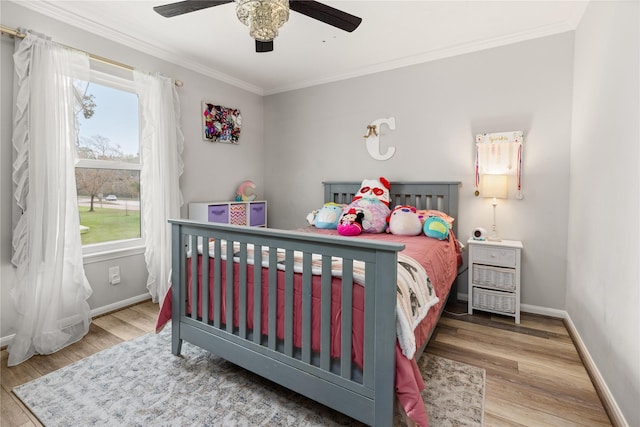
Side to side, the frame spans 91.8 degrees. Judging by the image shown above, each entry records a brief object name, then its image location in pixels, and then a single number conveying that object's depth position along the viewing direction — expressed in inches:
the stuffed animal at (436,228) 100.8
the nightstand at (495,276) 99.9
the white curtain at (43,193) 81.5
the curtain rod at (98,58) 78.7
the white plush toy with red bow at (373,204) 112.8
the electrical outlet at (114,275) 107.7
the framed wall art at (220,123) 137.4
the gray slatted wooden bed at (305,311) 48.3
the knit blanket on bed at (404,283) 48.6
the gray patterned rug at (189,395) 58.2
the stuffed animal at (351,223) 107.8
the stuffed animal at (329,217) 120.8
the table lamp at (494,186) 102.8
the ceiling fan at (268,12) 60.6
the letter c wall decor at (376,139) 132.1
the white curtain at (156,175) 111.9
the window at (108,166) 101.8
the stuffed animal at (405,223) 106.3
